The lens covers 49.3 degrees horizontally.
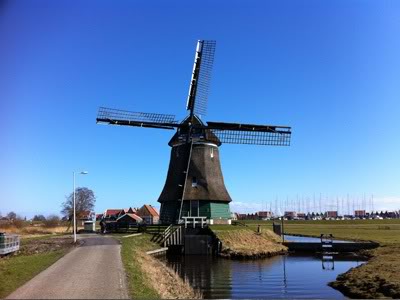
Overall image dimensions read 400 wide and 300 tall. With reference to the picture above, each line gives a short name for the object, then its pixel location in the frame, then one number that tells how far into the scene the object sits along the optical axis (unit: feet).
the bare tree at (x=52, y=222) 228.35
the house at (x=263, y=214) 573.65
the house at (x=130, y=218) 236.22
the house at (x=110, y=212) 352.49
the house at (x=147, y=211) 299.17
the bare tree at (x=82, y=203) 268.35
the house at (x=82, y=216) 271.49
